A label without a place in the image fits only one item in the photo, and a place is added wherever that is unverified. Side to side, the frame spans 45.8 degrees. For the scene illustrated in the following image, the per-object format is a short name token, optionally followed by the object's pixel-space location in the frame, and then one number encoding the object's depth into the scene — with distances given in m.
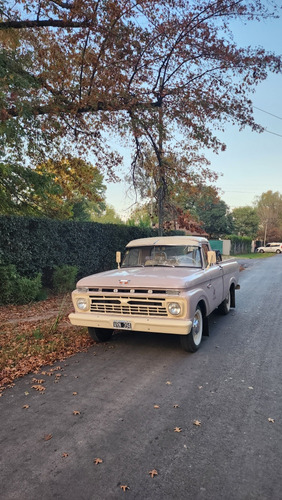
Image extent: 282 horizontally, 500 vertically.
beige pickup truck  4.84
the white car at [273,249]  55.47
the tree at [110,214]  88.18
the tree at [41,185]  10.40
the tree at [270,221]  73.19
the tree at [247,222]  60.78
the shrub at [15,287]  8.81
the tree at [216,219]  47.66
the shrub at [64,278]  11.09
